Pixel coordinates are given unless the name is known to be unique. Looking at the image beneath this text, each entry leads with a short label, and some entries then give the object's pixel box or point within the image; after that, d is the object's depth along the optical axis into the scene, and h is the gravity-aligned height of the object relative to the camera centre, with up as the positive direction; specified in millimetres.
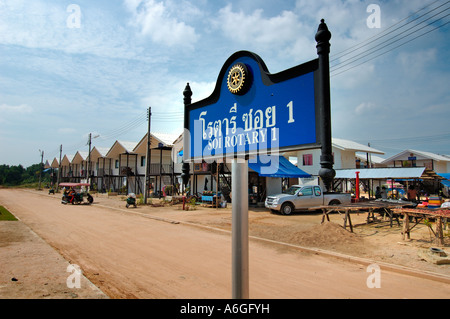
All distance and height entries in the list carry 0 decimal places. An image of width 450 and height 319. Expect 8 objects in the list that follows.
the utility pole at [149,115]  26962 +6043
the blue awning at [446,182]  30294 -444
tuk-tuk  24750 -1680
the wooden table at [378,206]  10758 -1136
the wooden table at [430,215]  8609 -1247
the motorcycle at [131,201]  21594 -1692
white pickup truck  17542 -1339
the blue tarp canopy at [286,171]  19164 +532
